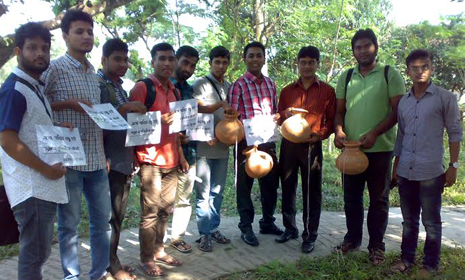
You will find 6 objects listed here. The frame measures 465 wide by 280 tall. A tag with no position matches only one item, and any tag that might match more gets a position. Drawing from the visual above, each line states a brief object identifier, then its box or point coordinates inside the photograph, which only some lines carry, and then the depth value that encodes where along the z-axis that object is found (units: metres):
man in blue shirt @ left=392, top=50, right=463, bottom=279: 3.16
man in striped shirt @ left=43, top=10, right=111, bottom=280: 2.56
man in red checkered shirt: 3.88
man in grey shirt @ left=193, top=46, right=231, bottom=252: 3.80
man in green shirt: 3.47
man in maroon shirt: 3.79
